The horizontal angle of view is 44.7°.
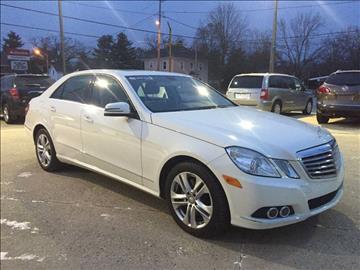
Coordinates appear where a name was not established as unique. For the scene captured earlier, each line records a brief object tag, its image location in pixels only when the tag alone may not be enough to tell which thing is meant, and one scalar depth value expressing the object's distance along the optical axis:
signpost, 26.14
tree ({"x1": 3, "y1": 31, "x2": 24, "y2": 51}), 78.44
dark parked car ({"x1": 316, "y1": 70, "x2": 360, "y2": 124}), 10.50
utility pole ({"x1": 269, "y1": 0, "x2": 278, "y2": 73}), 26.30
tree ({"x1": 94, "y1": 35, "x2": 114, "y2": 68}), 72.00
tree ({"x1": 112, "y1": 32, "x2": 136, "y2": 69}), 70.94
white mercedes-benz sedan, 3.55
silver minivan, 13.97
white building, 72.00
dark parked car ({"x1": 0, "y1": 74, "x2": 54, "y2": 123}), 14.09
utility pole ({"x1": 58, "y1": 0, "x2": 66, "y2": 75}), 28.67
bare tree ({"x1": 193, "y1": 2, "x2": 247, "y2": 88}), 50.12
